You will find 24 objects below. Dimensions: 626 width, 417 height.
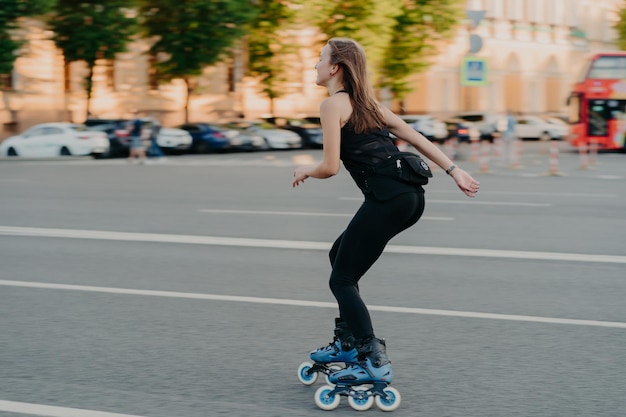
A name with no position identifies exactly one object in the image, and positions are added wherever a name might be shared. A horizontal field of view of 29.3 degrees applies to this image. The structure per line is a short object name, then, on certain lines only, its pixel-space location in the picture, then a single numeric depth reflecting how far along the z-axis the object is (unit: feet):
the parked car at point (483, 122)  182.39
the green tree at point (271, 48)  164.55
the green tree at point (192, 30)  151.23
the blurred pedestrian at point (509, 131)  124.10
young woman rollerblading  17.47
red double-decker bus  122.62
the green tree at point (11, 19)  130.31
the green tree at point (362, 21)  162.91
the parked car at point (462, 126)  167.52
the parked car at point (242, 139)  142.41
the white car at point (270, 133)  147.40
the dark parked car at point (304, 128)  154.92
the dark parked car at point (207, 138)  140.05
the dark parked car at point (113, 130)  124.57
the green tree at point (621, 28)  237.04
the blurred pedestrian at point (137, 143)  107.00
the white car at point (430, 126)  166.81
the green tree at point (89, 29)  141.08
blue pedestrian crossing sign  111.14
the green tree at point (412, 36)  179.11
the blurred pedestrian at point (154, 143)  111.96
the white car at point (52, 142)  118.01
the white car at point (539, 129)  197.22
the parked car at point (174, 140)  135.03
